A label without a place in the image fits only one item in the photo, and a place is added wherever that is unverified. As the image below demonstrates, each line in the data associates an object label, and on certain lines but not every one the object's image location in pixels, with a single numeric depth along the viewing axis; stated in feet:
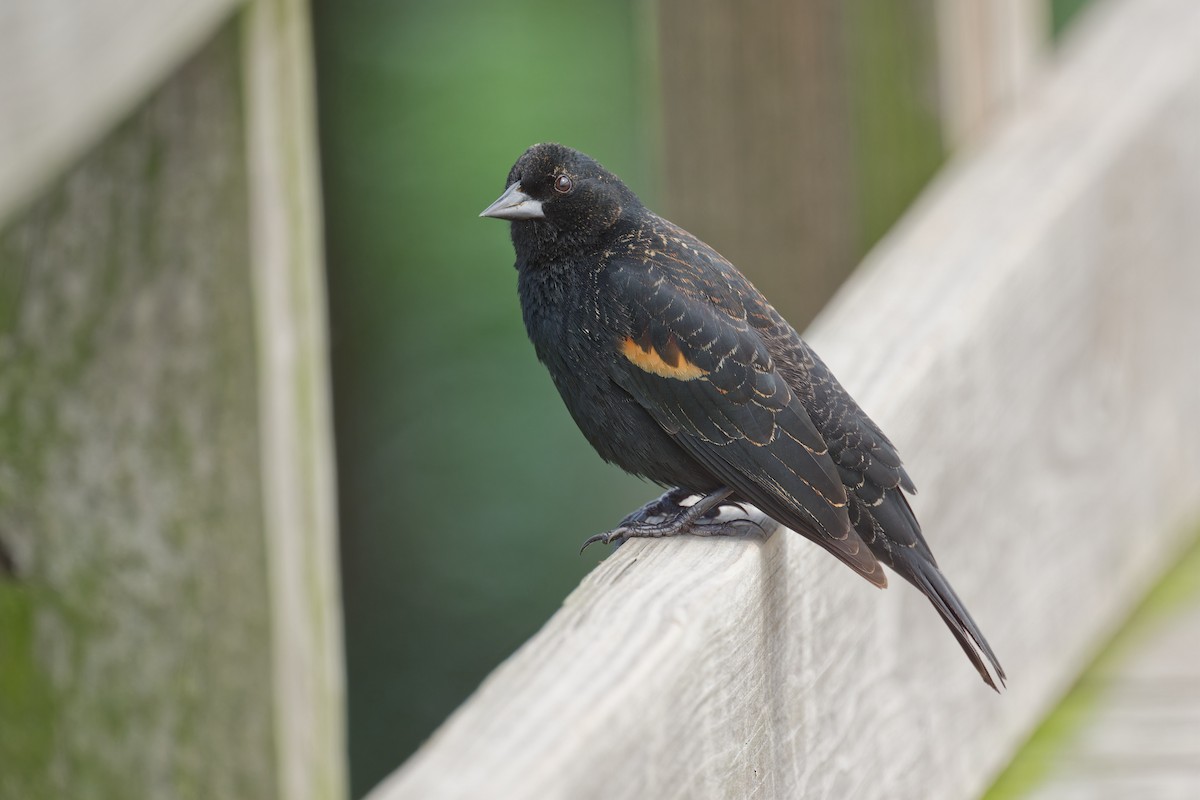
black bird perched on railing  16.67
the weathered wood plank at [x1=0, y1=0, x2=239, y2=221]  10.02
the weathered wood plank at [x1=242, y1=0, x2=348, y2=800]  13.84
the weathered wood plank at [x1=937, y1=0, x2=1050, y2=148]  21.76
